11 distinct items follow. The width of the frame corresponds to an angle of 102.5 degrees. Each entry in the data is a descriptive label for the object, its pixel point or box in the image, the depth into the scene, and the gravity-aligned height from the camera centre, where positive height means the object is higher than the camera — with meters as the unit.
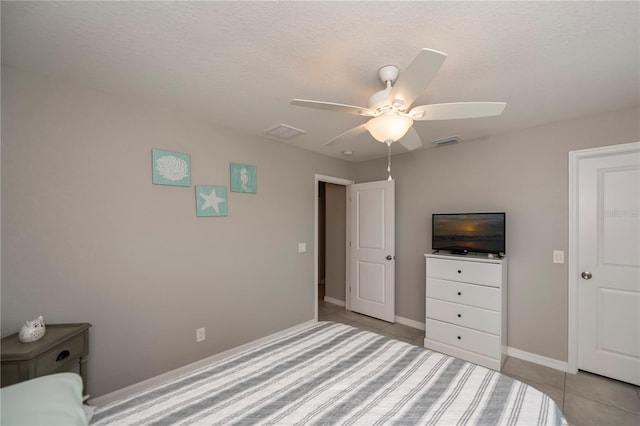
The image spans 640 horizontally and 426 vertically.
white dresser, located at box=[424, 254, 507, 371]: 2.56 -1.00
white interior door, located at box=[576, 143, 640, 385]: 2.21 -0.44
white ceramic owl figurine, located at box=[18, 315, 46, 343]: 1.49 -0.70
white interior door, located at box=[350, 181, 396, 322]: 3.59 -0.52
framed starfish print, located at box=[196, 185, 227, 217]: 2.46 +0.13
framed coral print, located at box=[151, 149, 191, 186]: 2.19 +0.41
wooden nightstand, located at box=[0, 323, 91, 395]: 1.36 -0.82
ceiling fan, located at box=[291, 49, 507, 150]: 1.29 +0.58
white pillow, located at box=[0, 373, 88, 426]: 0.79 -0.63
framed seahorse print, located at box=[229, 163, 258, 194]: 2.72 +0.39
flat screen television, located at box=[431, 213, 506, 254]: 2.69 -0.21
